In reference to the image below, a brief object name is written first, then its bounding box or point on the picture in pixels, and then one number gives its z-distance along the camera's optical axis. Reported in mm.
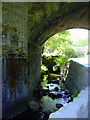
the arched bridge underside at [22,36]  2496
